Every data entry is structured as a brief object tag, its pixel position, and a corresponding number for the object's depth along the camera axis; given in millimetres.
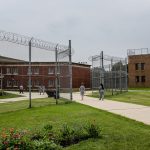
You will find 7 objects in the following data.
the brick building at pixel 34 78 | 21366
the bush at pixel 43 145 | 3383
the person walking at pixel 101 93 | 12962
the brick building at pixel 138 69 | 31216
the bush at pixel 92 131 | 4304
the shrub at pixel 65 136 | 4026
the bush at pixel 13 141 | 3336
